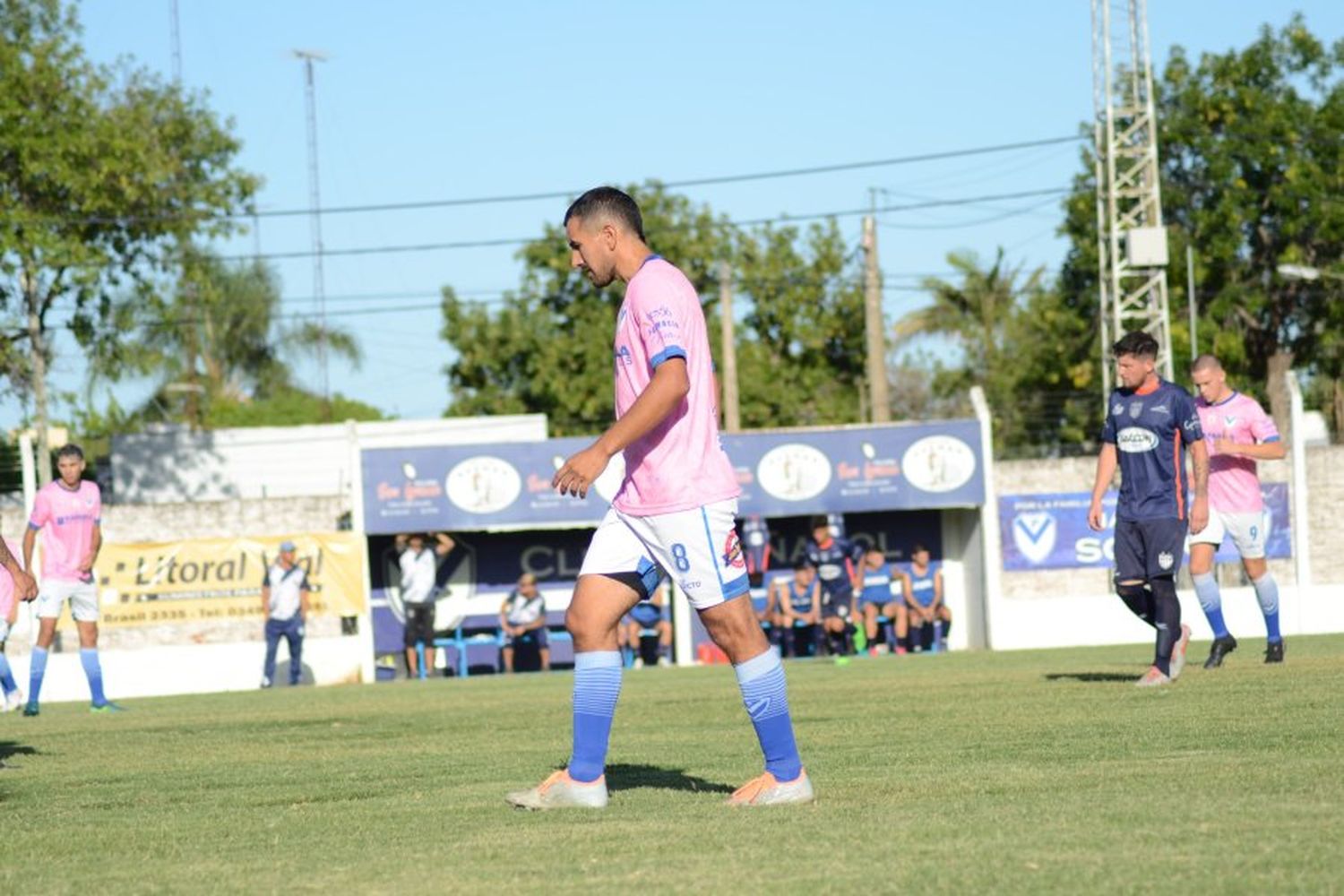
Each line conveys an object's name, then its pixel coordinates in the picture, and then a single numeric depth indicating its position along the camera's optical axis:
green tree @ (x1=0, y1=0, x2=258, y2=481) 37.72
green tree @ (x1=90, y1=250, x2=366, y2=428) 69.88
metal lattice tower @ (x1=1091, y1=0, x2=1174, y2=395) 37.97
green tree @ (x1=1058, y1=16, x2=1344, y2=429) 52.38
